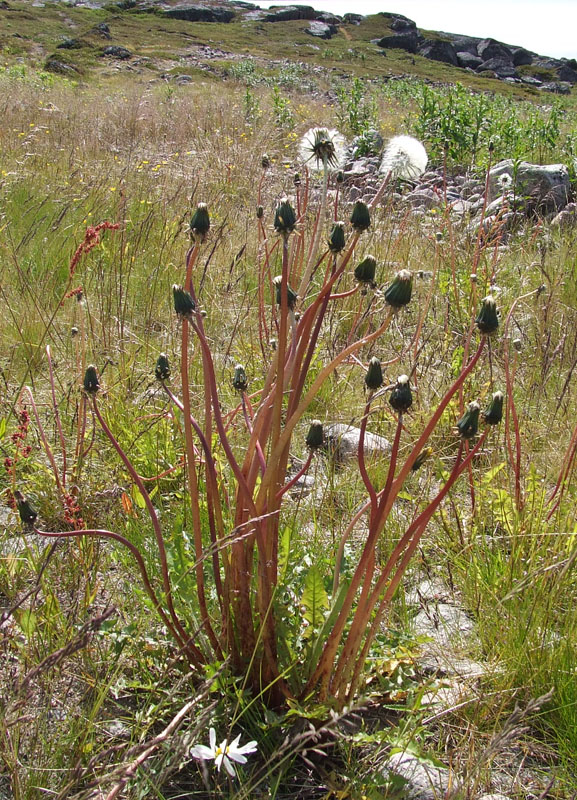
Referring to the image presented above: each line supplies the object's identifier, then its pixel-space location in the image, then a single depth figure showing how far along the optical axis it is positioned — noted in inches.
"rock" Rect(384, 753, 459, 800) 47.6
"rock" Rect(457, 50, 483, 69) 2444.6
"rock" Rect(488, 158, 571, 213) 218.8
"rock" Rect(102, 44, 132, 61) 1333.7
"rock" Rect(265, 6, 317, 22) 2652.6
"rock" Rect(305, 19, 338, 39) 2395.4
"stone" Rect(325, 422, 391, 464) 92.2
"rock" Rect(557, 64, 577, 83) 2337.6
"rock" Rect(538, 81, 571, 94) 1877.7
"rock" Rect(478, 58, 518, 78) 2297.0
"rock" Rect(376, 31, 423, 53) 2482.8
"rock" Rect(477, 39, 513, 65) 2532.0
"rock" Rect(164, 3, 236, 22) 2306.8
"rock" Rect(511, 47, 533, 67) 2618.1
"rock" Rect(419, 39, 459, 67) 2463.1
